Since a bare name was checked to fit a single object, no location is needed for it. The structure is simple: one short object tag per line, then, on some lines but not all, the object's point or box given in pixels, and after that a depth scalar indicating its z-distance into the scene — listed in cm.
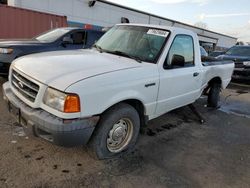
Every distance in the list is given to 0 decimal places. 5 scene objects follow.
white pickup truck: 212
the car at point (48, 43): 449
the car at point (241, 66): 785
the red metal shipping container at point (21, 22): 822
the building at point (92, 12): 1200
